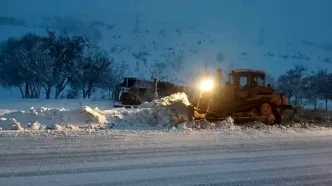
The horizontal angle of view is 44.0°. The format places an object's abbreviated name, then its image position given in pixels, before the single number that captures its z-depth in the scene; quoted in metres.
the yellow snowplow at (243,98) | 15.27
